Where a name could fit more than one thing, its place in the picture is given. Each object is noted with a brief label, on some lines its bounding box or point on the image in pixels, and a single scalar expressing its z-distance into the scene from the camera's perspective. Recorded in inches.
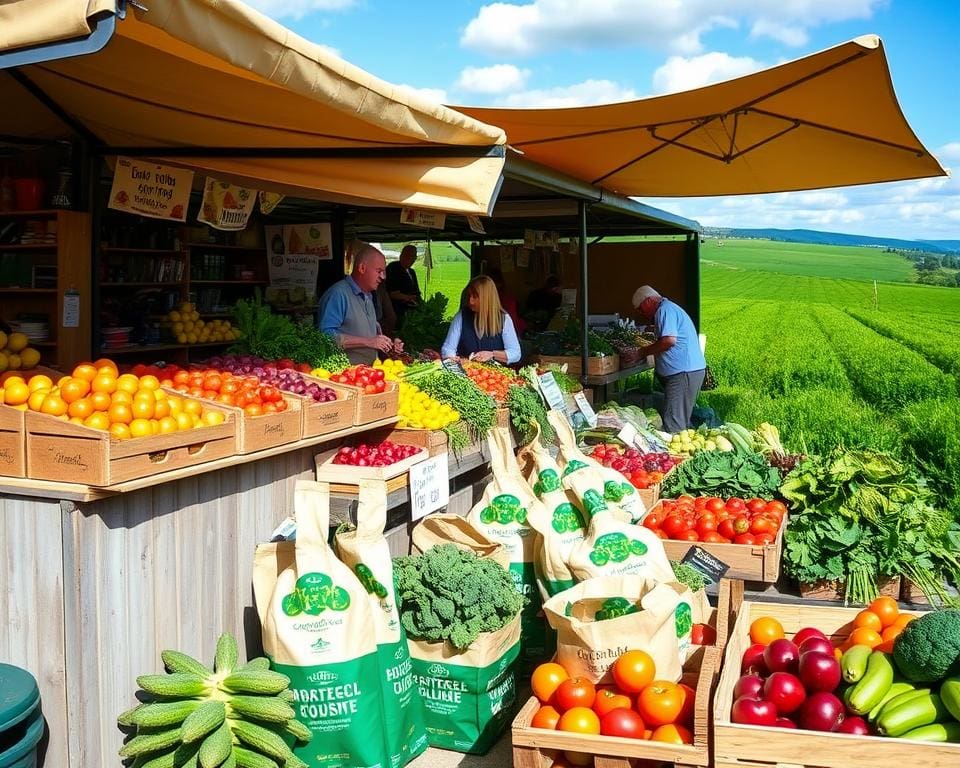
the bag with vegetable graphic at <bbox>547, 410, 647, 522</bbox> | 164.6
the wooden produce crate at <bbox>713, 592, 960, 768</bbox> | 98.0
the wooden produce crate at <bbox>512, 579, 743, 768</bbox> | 107.0
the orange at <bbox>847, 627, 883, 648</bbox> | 125.7
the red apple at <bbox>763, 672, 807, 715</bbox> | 109.4
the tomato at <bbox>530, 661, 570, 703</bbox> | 121.1
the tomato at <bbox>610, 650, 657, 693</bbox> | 117.7
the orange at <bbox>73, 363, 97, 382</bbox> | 125.2
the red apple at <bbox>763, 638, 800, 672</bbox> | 119.2
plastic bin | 100.8
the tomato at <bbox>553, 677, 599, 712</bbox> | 117.9
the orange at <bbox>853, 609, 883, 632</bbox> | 132.2
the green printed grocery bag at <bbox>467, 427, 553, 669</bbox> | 169.2
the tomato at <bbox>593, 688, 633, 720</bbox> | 117.1
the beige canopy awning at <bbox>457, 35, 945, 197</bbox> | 222.2
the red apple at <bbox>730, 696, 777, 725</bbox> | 105.6
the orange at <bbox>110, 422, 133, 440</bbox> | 115.6
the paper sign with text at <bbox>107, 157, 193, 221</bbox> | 185.5
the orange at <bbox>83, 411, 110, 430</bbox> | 114.4
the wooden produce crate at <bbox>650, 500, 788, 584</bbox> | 186.7
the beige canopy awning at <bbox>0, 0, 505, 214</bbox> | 107.3
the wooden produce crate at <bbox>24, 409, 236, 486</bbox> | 108.7
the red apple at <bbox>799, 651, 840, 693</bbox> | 111.2
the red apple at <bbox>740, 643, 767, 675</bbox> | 125.7
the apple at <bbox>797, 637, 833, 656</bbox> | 116.1
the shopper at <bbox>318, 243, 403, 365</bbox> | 233.5
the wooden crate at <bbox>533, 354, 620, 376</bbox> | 340.8
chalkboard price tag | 185.8
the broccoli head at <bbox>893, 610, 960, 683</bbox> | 106.1
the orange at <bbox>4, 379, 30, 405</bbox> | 119.0
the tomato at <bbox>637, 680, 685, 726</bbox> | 114.0
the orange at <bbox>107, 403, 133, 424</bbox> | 117.7
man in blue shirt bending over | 341.7
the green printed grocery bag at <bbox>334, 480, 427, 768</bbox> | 132.0
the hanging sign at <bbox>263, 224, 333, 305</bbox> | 414.9
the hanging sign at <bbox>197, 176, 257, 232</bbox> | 210.1
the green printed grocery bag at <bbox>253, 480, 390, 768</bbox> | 124.5
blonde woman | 272.4
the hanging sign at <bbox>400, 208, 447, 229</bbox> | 230.4
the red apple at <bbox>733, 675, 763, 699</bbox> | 114.2
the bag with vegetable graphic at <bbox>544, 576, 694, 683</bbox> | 122.2
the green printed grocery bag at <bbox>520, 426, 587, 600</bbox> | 156.6
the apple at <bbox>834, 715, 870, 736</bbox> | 105.2
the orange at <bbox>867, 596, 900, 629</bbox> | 134.3
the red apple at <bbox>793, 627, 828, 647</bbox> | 131.9
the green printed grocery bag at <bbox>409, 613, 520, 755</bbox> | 142.2
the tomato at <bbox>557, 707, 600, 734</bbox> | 112.7
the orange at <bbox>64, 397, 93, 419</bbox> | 117.0
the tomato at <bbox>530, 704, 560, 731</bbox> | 115.6
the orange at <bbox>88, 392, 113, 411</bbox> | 119.6
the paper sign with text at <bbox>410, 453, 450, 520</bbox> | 172.6
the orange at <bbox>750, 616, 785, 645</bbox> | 137.1
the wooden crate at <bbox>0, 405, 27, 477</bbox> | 113.8
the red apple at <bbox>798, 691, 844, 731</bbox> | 105.8
